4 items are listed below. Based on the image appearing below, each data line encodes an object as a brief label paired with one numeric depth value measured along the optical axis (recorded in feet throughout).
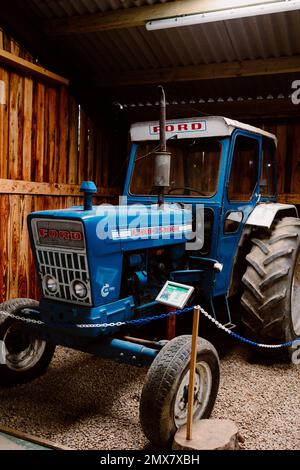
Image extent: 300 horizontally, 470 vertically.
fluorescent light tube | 14.37
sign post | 8.66
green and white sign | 10.19
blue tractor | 10.11
